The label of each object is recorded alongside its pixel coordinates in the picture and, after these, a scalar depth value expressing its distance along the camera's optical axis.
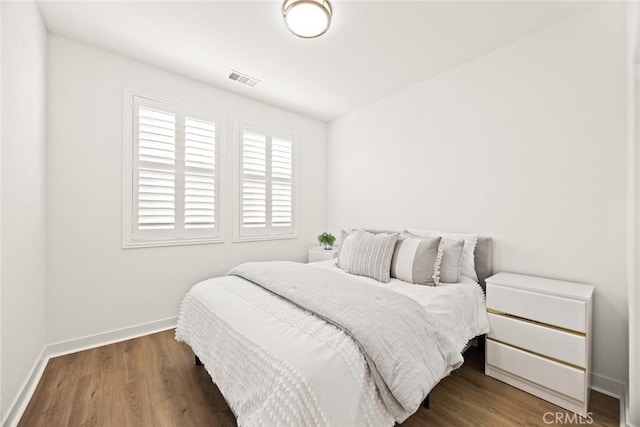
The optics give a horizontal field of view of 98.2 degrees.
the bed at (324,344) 1.12
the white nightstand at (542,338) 1.68
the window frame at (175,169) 2.65
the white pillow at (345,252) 2.65
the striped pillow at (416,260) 2.21
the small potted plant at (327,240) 3.85
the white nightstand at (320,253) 3.61
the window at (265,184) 3.48
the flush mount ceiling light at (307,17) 1.86
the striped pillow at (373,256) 2.35
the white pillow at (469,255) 2.38
